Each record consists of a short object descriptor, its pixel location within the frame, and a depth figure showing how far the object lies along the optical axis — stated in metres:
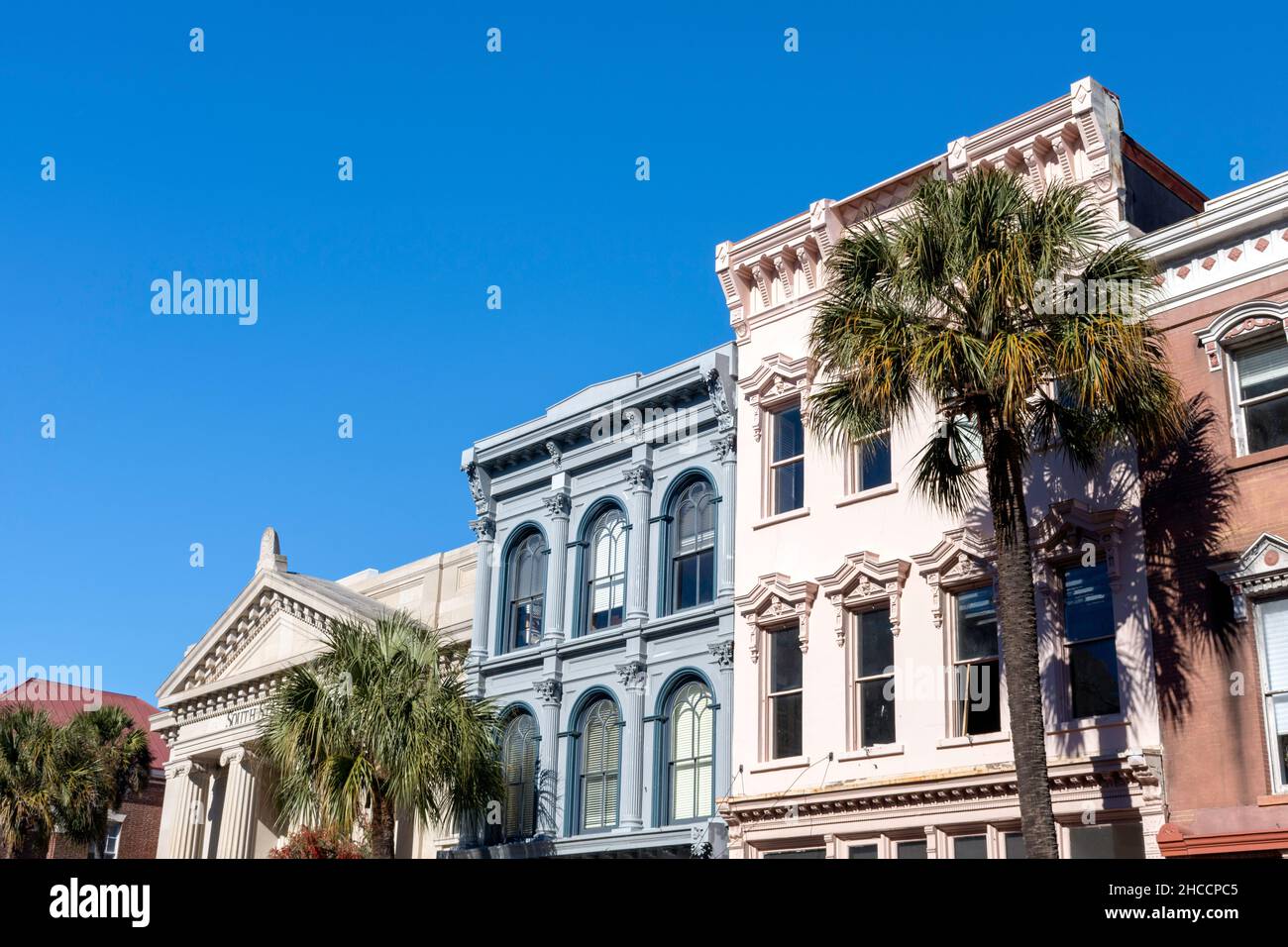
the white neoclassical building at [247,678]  37.59
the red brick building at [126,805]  55.75
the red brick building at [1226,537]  18.77
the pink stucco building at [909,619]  20.66
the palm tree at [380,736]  26.67
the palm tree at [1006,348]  18.08
